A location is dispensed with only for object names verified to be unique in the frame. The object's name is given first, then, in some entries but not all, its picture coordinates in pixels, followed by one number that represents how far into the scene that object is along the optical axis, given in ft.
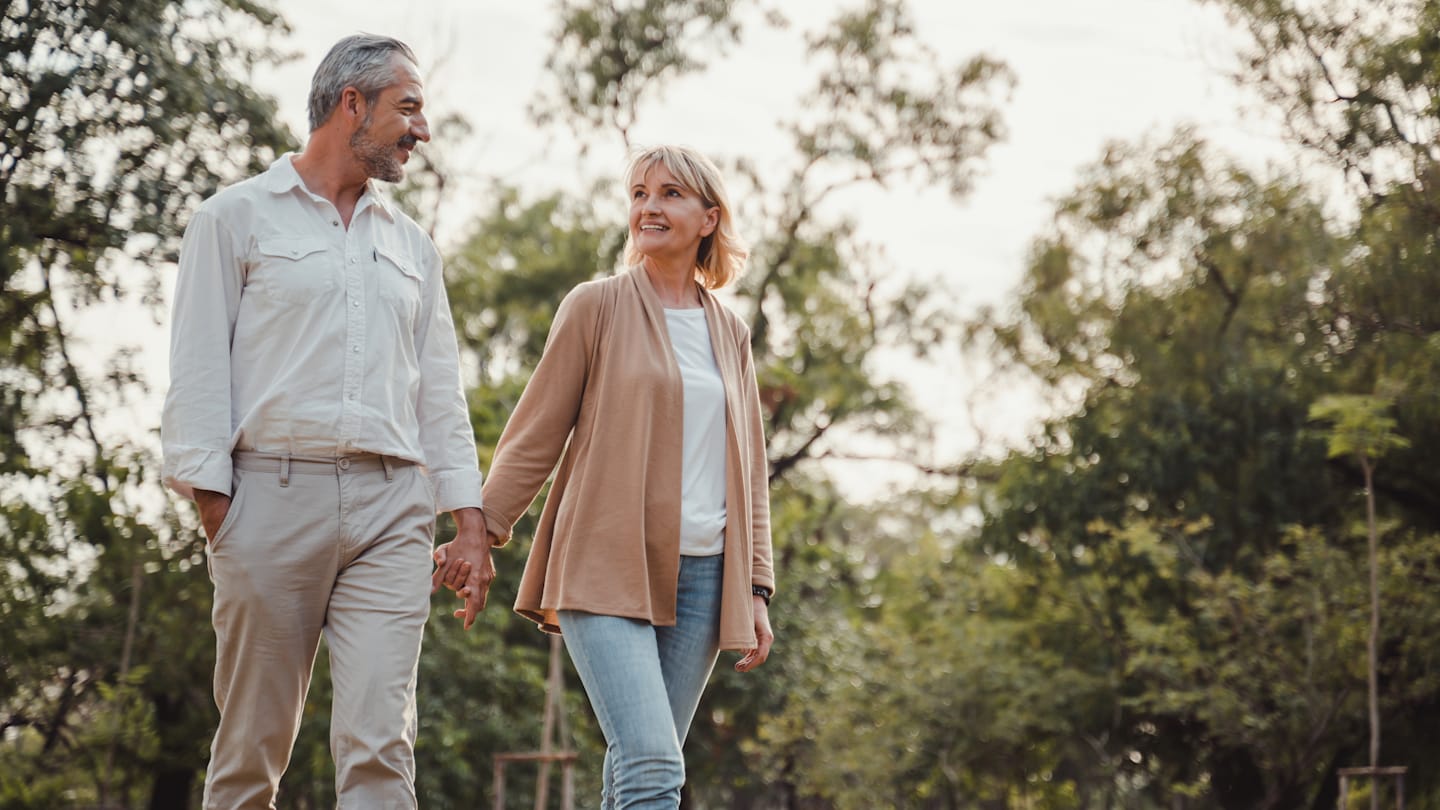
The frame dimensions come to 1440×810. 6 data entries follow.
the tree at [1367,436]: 43.27
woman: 11.30
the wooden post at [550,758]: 40.65
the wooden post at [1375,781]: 41.81
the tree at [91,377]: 39.27
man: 10.36
